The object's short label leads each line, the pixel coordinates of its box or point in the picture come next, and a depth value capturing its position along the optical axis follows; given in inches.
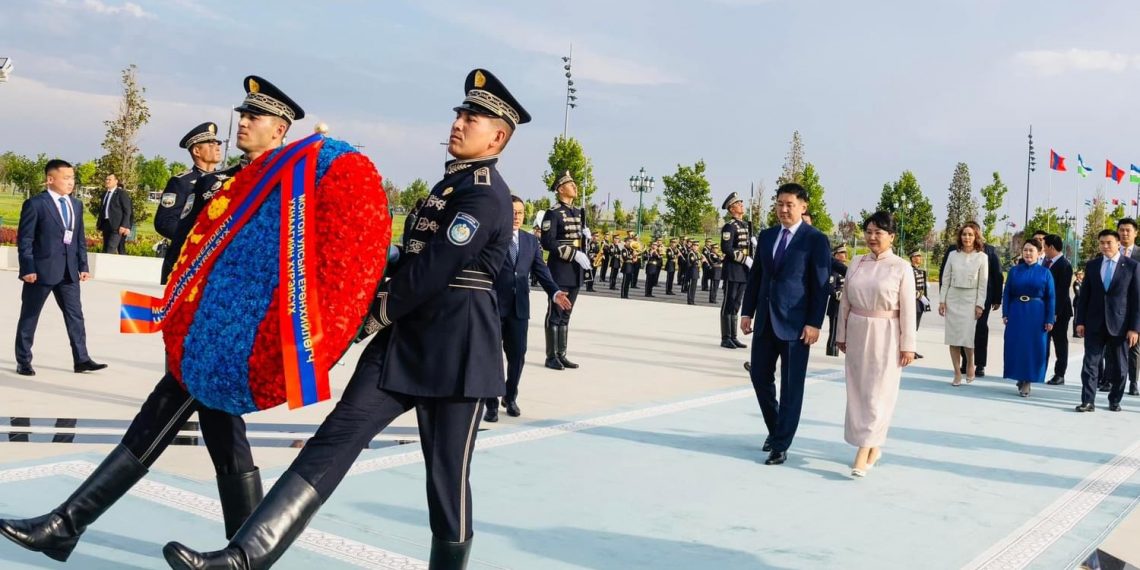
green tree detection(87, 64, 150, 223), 1125.7
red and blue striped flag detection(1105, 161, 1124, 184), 2218.3
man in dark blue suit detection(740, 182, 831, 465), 255.3
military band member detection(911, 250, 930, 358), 613.2
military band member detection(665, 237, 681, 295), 1189.1
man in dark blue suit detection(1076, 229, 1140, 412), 372.8
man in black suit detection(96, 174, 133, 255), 772.6
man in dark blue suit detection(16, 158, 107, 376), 328.5
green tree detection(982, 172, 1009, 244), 2714.1
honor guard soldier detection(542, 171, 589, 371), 395.9
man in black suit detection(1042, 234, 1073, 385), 438.6
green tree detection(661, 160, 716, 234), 2313.0
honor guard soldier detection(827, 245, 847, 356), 502.3
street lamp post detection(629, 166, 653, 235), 1956.2
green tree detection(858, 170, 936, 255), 2714.1
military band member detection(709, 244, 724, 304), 1056.2
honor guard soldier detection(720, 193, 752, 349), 529.7
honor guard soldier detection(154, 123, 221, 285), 212.1
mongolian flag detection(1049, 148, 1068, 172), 2340.4
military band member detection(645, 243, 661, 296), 1107.9
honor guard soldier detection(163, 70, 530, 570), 126.6
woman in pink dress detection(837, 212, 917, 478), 248.2
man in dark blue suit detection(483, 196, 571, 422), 291.7
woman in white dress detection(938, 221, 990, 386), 436.5
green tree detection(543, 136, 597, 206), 1921.8
